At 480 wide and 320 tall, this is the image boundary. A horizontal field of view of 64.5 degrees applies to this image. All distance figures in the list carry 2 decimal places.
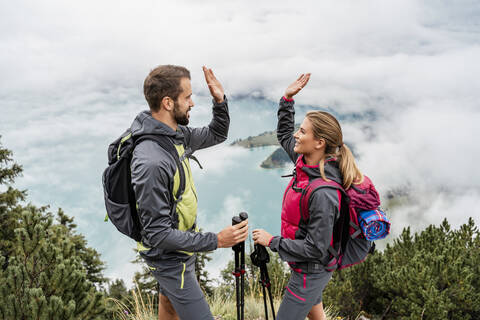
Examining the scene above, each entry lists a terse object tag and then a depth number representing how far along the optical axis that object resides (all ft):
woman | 9.16
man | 8.12
